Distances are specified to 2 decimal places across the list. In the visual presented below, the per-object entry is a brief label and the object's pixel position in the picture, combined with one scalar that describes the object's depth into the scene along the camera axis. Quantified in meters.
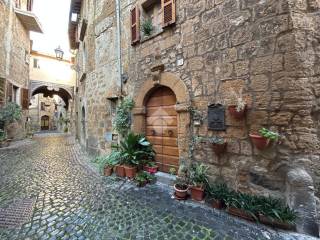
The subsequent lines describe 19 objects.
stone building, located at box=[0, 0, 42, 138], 8.83
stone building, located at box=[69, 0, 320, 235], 2.34
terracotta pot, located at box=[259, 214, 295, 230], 2.29
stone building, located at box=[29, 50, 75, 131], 15.15
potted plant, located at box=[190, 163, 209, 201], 3.11
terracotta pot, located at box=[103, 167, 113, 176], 4.54
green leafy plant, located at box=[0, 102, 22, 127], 8.35
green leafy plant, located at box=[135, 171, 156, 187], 3.82
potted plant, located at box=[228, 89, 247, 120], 2.73
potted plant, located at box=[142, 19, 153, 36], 4.43
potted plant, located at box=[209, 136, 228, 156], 2.97
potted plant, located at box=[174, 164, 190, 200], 3.18
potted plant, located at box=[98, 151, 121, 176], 4.57
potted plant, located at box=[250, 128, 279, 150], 2.43
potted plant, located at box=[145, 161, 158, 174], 4.25
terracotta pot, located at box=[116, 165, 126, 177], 4.34
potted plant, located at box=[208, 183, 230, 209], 2.87
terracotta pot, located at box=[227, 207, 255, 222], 2.52
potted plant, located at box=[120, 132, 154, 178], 4.22
